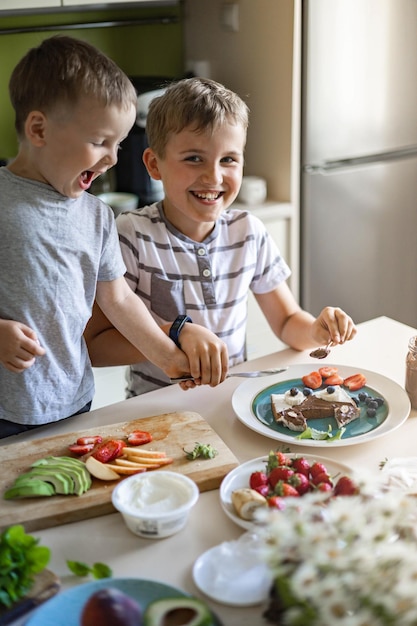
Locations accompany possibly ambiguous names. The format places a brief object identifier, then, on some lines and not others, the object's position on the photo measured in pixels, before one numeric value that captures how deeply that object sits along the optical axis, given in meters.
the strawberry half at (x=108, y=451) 1.12
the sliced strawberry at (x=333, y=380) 1.39
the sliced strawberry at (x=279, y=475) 1.03
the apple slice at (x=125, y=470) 1.10
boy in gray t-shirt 1.15
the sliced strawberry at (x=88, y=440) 1.17
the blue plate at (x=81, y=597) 0.84
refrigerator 2.53
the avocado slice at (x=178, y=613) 0.81
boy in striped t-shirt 1.52
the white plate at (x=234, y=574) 0.87
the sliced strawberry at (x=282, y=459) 1.08
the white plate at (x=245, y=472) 1.05
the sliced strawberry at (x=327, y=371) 1.42
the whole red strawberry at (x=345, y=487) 0.97
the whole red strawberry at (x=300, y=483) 1.01
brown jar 1.31
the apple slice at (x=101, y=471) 1.09
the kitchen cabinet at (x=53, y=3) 2.17
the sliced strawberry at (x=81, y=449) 1.15
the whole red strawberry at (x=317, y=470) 1.05
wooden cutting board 1.03
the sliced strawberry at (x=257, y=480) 1.04
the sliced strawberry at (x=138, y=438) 1.18
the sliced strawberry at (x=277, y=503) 0.94
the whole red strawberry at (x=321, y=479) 1.03
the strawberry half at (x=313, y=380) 1.39
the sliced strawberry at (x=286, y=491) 0.99
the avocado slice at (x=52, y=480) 1.05
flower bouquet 0.68
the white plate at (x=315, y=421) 1.22
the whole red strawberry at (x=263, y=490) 1.02
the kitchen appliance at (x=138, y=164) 2.51
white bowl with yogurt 0.98
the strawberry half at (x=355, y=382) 1.38
